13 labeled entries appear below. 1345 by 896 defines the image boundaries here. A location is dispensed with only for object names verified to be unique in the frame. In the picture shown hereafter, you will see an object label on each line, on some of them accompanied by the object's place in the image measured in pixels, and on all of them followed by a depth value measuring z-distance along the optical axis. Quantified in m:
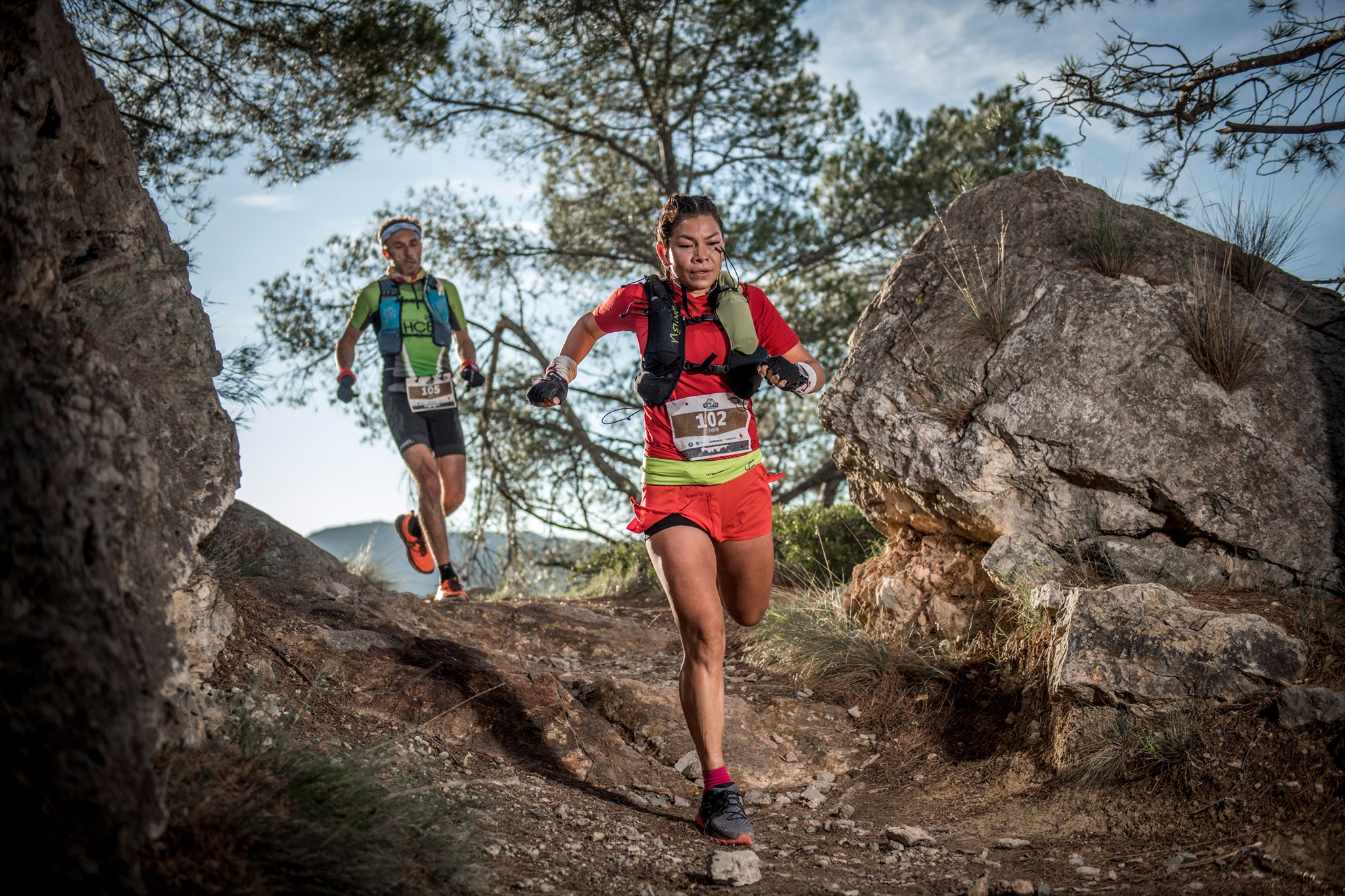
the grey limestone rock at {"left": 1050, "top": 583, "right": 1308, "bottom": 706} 3.73
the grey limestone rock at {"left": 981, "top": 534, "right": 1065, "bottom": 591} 4.67
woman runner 3.50
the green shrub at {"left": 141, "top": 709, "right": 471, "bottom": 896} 2.18
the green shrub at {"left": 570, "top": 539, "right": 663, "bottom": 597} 9.02
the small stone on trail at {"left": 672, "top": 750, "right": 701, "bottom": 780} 4.29
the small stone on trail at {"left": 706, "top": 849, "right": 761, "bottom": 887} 3.08
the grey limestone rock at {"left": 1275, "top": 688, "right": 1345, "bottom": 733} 3.47
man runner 6.63
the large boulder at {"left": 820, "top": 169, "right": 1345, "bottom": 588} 4.57
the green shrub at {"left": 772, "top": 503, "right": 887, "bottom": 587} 7.62
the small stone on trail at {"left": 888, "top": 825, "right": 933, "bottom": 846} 3.65
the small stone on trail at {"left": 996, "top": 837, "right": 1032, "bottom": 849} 3.59
